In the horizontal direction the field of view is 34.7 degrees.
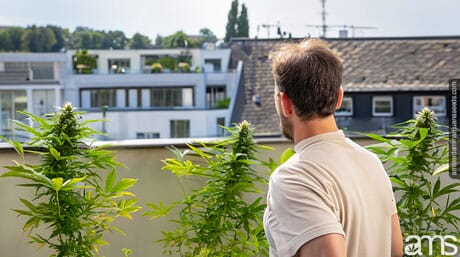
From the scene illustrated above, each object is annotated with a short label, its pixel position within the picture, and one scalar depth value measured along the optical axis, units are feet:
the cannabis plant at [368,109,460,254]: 7.22
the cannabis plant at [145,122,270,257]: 7.03
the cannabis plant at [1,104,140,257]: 6.50
